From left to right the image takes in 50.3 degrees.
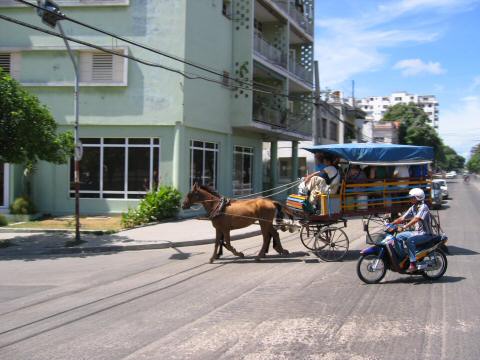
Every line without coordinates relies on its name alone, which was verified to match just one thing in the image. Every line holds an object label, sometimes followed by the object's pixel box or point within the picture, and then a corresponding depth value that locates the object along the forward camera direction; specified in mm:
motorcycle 8758
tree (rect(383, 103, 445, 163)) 67188
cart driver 11305
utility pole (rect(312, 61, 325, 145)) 26152
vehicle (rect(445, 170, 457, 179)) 99631
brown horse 11125
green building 20484
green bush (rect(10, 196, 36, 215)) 19781
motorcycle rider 8797
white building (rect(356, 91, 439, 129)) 186650
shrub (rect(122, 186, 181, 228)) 18109
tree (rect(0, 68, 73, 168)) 13312
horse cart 11336
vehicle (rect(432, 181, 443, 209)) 26177
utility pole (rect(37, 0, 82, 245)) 12352
